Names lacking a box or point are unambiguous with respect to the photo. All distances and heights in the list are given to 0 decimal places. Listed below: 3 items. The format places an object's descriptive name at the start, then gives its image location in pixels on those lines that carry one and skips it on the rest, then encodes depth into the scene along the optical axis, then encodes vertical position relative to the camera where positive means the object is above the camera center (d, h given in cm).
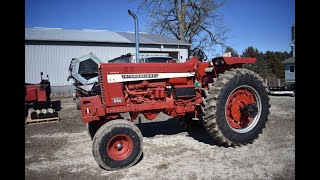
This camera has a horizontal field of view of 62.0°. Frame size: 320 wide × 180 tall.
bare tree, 2666 +692
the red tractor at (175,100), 429 -26
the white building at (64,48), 1745 +286
